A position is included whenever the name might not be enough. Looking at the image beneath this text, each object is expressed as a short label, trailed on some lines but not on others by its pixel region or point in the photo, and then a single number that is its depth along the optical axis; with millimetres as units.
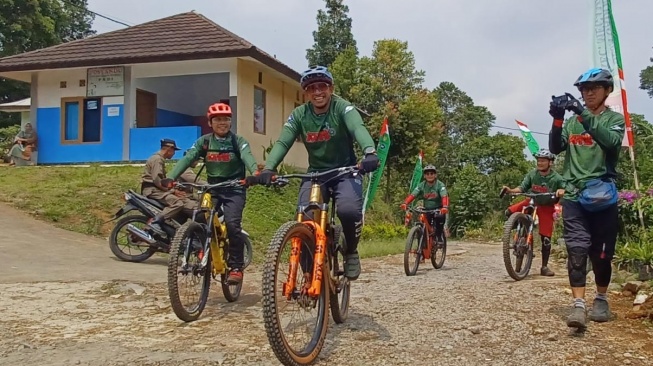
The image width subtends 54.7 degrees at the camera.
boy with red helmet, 5848
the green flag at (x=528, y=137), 16797
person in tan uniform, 9070
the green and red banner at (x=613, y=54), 8133
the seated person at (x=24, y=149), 18891
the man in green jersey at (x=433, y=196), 9633
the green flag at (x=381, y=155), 15742
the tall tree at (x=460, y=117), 45156
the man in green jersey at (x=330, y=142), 4367
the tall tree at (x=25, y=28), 34844
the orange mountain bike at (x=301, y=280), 3477
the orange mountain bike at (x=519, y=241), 7734
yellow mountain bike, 4965
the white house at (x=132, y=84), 17734
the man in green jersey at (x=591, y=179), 4695
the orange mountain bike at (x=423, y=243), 8914
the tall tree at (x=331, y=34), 35125
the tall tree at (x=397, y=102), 24094
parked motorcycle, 9117
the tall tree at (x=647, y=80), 44344
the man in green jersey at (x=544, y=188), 8430
